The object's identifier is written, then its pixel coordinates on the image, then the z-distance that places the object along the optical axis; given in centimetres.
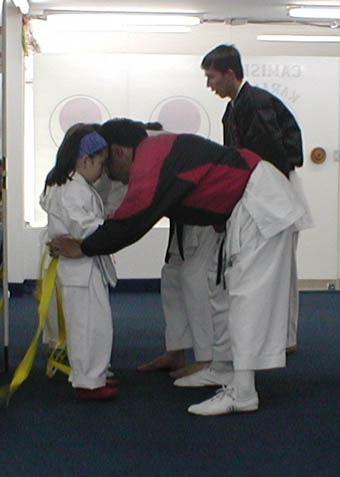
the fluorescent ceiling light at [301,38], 678
